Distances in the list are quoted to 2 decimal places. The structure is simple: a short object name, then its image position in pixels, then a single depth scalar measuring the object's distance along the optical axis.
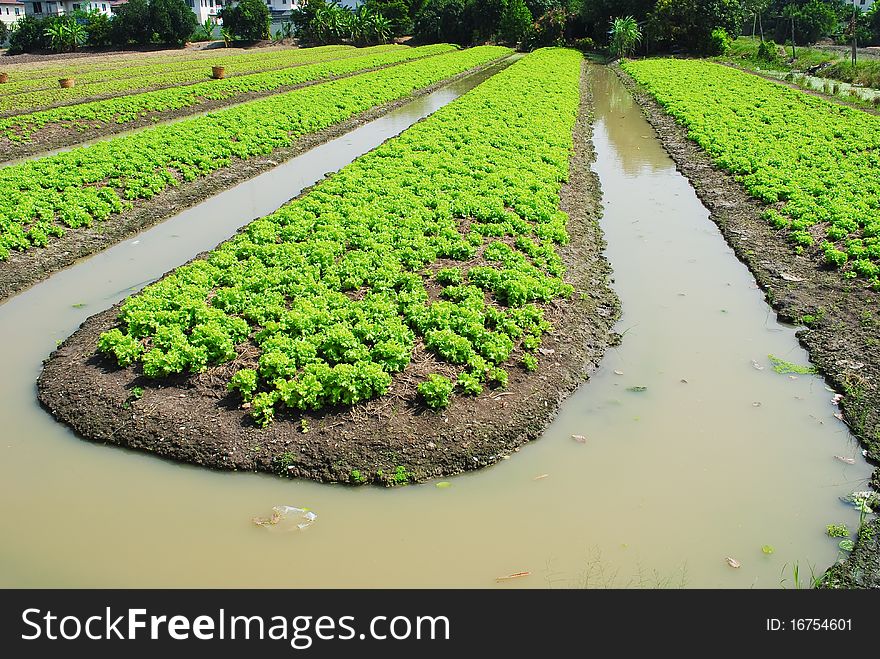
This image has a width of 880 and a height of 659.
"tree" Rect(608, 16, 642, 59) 60.97
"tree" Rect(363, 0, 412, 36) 84.25
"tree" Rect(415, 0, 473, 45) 80.75
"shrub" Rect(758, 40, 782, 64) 55.84
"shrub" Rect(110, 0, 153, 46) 72.56
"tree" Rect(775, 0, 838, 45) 77.25
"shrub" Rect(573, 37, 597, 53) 73.44
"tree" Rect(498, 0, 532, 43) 77.69
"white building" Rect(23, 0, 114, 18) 94.69
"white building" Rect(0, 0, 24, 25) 92.44
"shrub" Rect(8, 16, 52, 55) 69.88
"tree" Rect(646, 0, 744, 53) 61.47
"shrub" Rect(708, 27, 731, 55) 61.53
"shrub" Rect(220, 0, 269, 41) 76.50
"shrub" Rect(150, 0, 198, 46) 73.06
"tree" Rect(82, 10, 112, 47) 73.38
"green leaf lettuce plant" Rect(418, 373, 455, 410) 8.59
